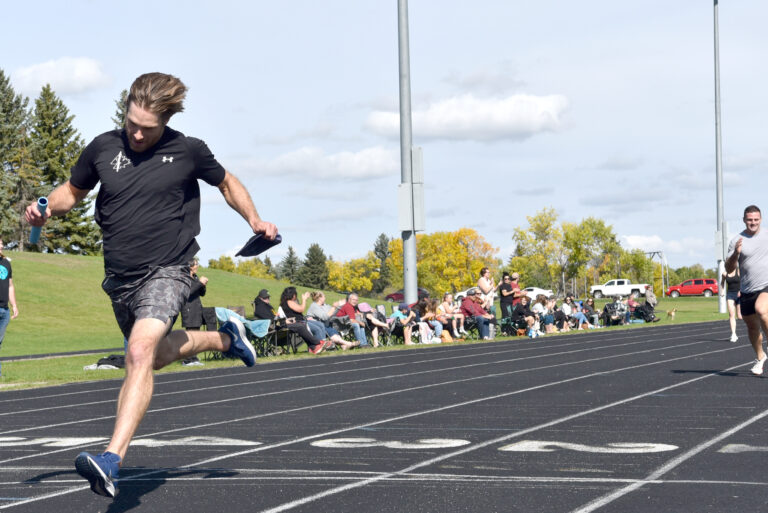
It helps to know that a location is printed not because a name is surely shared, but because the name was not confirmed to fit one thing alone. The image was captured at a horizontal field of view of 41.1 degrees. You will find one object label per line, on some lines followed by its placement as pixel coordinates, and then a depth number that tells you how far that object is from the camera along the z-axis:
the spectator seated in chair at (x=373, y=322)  22.12
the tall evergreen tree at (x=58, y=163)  75.25
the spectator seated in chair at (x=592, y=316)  34.06
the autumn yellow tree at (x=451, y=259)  101.38
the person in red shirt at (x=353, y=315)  21.50
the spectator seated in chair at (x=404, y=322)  23.04
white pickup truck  86.69
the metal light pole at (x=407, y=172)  23.53
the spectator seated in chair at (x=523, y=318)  25.77
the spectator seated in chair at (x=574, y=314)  31.02
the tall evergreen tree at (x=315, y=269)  134.00
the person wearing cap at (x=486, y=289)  24.41
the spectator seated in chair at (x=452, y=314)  24.36
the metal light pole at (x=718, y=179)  41.47
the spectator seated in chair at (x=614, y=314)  34.75
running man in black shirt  4.99
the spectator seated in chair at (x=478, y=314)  24.45
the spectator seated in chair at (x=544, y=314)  28.11
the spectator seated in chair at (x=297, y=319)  19.30
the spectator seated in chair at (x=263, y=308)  18.89
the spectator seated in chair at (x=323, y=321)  19.98
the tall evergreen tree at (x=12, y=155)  63.41
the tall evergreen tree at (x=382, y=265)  146.25
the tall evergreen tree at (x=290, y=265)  146.25
